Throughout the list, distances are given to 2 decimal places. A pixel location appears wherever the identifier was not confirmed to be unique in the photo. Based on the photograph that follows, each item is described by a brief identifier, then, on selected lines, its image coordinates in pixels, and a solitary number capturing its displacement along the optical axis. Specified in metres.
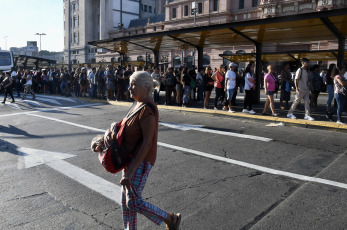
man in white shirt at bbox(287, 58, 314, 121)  9.17
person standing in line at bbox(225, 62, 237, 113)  10.76
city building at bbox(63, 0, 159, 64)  72.88
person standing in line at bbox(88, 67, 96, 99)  17.31
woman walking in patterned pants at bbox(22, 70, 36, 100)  18.44
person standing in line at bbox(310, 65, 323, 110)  11.79
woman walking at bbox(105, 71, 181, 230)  2.69
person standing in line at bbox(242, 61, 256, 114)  10.64
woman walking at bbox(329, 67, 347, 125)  8.44
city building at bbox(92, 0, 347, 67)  38.92
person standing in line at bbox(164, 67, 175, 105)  14.19
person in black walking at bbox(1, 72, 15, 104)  15.53
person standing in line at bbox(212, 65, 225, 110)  11.60
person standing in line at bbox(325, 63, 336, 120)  10.11
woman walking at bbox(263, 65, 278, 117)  10.16
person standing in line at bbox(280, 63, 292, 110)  12.20
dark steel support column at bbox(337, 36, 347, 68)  10.63
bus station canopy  9.82
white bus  25.52
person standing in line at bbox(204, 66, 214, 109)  12.55
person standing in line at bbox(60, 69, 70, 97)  19.41
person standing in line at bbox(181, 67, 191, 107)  13.40
